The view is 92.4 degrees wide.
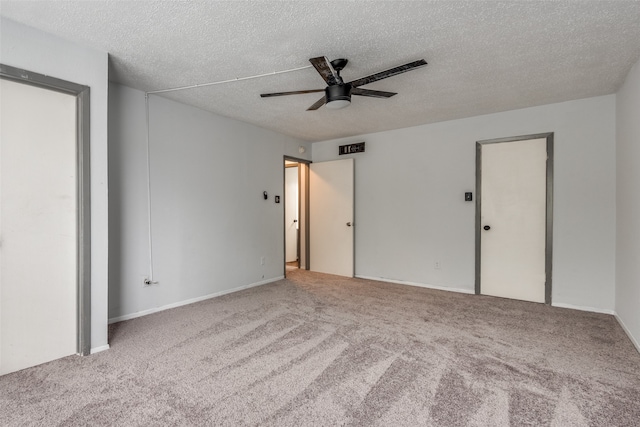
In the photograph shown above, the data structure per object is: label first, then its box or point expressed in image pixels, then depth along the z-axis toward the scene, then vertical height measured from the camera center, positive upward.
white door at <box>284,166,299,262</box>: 6.59 -0.05
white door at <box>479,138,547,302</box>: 3.85 -0.11
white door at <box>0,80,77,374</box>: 2.17 -0.10
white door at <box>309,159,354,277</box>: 5.36 -0.10
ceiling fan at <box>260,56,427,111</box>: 2.27 +1.03
